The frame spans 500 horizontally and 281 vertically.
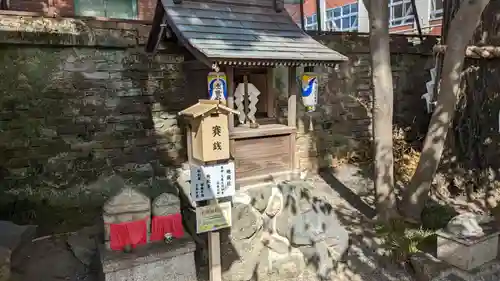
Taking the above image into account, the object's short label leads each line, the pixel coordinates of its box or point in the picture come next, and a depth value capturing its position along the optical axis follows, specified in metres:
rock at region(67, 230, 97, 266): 5.01
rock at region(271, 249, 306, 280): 5.10
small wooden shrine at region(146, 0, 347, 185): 4.64
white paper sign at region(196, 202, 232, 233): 4.16
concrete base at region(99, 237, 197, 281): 4.06
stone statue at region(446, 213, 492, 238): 4.81
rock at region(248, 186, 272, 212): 5.09
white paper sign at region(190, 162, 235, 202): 4.13
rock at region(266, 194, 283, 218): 5.23
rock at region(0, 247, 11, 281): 3.57
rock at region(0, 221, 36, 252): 4.04
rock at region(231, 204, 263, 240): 4.89
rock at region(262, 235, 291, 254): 5.13
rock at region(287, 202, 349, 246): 5.20
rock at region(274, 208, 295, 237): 5.22
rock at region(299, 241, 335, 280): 5.21
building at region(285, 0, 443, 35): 13.35
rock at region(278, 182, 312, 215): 5.32
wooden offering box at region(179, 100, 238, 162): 4.07
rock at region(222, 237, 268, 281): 4.87
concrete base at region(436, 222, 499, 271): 4.71
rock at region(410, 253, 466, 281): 4.77
